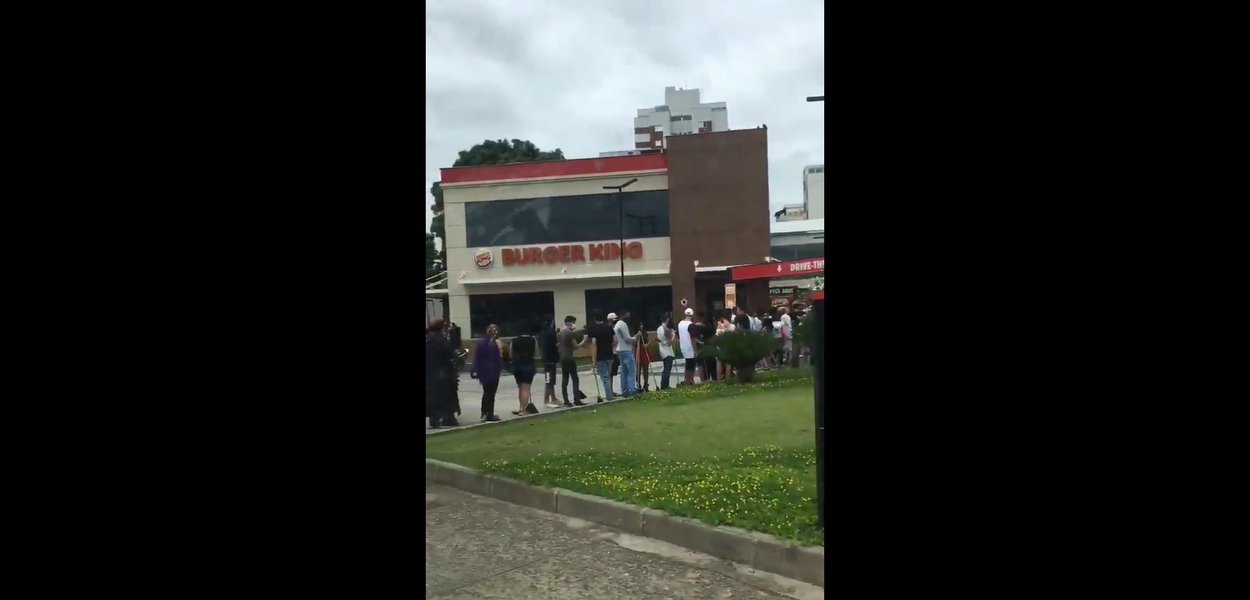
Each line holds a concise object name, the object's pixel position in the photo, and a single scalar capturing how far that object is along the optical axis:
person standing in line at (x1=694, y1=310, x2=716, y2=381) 12.09
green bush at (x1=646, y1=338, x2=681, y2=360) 12.59
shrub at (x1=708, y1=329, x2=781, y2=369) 11.81
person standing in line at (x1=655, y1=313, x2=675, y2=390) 11.98
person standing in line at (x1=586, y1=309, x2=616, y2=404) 11.02
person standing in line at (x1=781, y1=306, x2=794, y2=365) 13.30
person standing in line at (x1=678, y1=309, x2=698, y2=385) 11.80
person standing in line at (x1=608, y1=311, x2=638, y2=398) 11.02
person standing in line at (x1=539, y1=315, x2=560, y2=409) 10.42
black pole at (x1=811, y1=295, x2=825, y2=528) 3.61
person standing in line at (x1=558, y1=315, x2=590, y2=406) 10.34
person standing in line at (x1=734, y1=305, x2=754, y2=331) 12.74
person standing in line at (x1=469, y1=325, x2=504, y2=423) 9.29
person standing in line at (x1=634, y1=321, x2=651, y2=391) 11.94
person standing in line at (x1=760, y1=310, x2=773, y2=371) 12.70
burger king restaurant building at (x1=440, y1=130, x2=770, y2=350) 21.86
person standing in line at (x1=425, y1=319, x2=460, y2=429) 8.60
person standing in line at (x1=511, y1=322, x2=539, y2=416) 9.87
